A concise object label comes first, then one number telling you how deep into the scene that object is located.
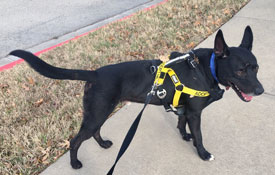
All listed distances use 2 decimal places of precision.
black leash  1.97
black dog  2.23
